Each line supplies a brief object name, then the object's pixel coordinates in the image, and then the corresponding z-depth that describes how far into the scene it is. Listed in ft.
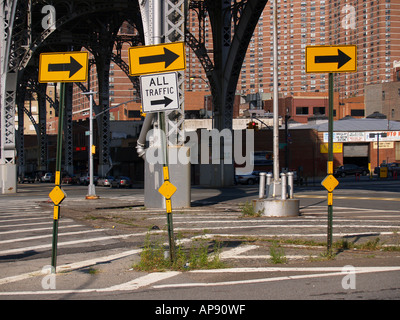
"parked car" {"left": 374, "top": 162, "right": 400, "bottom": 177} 237.78
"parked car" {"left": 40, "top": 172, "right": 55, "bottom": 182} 285.02
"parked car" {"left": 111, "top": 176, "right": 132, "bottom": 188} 201.36
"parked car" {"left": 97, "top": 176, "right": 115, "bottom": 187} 209.18
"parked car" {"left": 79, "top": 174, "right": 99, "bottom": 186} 236.08
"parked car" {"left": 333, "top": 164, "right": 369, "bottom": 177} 254.68
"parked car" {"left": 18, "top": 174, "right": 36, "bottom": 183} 295.89
